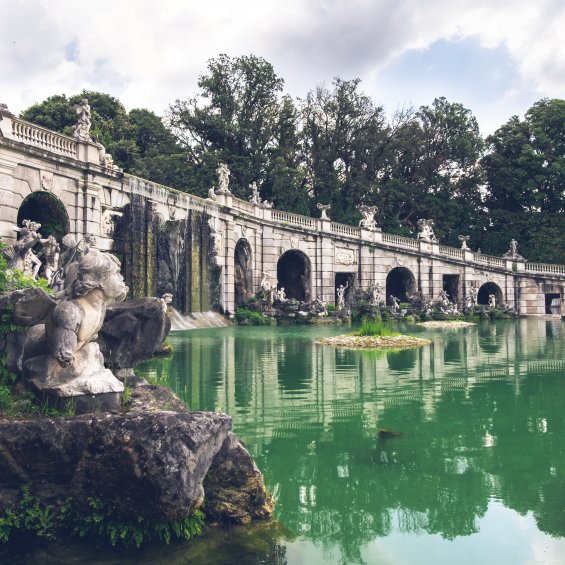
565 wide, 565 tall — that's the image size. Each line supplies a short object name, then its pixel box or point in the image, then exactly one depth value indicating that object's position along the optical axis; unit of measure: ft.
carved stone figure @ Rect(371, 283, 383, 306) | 120.47
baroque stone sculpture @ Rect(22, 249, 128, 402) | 18.13
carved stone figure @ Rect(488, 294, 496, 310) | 136.11
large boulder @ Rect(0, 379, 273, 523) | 14.01
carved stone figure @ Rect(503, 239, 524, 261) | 145.79
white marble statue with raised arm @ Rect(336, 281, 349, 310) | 119.44
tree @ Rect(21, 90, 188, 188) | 138.00
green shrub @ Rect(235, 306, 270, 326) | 99.60
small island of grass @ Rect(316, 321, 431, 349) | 57.62
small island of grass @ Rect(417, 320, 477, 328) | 95.66
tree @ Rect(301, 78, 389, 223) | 154.92
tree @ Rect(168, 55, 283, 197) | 143.64
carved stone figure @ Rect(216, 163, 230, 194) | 105.29
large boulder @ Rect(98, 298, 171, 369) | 22.53
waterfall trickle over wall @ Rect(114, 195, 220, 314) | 80.12
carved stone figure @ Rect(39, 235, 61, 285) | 61.05
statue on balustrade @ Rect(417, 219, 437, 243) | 138.31
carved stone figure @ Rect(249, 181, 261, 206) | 119.72
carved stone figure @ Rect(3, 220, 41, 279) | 55.67
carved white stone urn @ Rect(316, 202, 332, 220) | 126.93
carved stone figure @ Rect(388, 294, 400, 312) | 119.26
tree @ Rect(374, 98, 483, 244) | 161.38
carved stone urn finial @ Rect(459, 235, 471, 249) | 140.83
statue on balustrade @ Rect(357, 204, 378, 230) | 132.16
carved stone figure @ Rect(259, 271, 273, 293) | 110.11
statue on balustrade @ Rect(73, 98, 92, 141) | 72.69
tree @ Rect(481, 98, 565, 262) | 152.87
